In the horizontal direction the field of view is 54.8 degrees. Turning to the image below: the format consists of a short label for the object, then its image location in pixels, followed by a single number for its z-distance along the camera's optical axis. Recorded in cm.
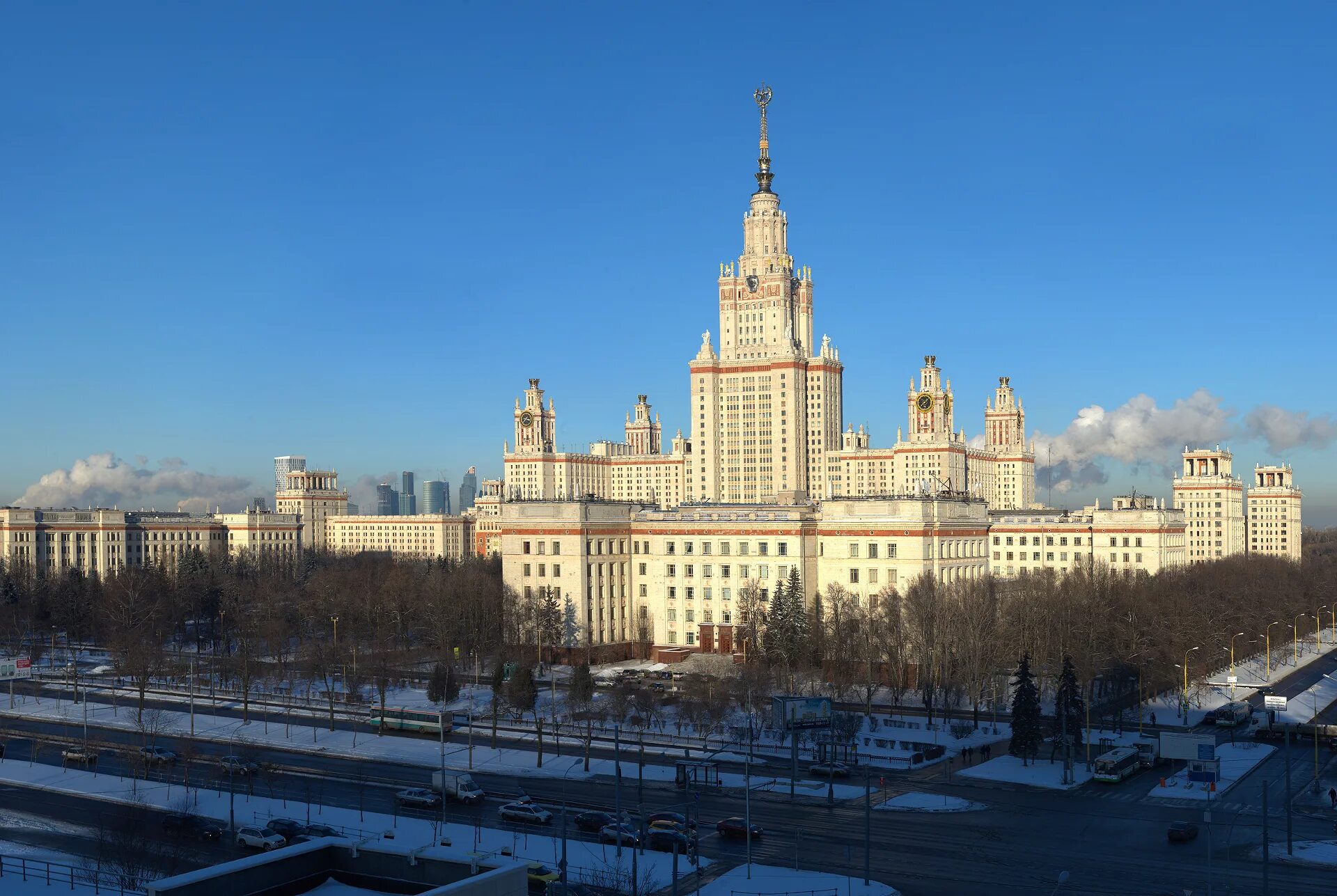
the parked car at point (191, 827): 5369
